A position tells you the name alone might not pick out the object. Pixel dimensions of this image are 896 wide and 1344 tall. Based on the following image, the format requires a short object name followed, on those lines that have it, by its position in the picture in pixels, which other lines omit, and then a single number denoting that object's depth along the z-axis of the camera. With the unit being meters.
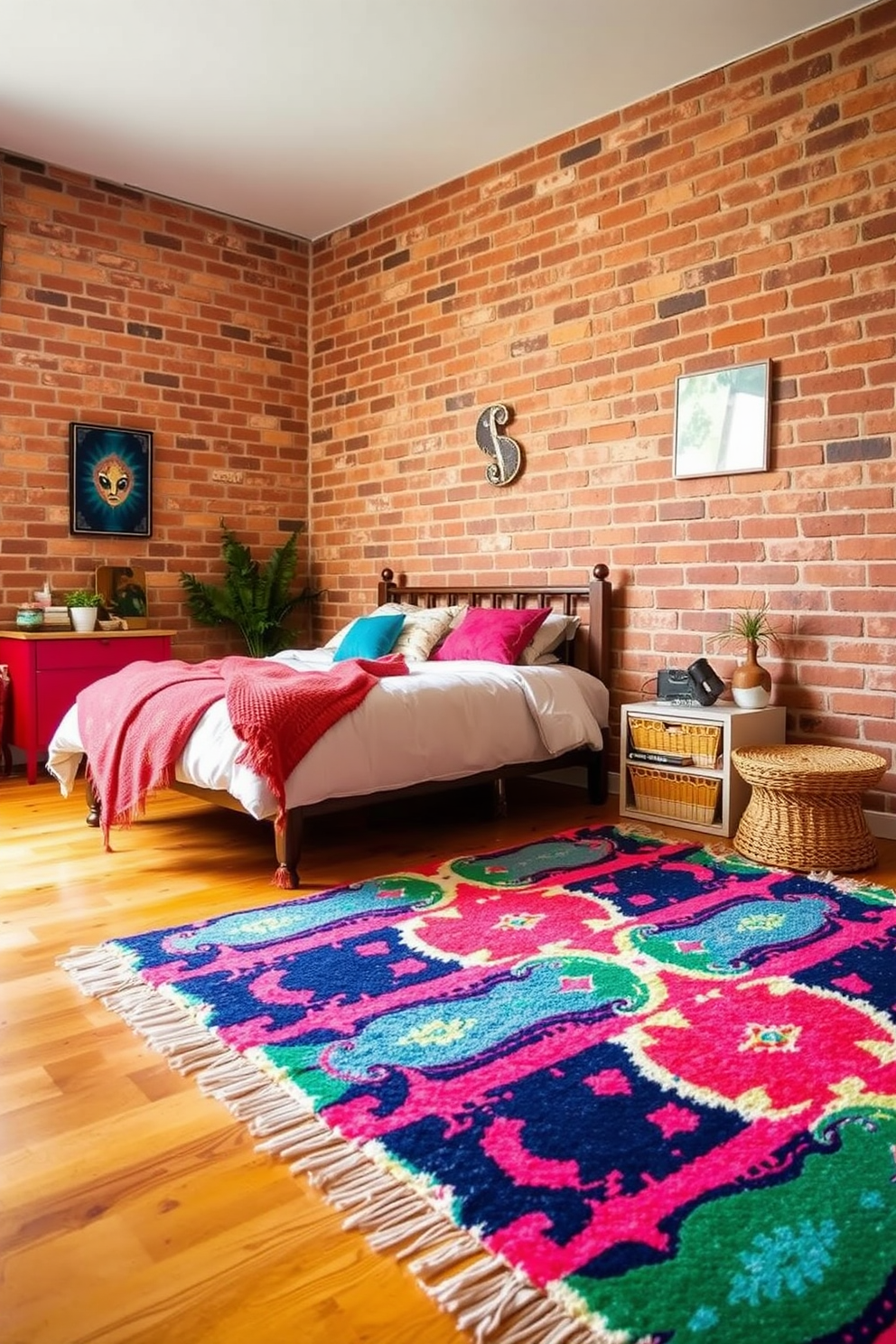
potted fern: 5.66
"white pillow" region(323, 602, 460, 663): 4.52
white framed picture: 3.81
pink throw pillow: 4.18
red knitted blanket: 2.95
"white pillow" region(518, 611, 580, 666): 4.27
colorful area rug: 1.27
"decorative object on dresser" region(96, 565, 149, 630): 5.25
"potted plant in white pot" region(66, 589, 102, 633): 4.81
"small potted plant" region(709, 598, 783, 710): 3.68
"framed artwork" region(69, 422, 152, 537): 5.18
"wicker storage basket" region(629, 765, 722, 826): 3.65
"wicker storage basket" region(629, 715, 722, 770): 3.61
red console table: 4.58
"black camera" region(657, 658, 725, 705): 3.76
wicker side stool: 3.06
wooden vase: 3.67
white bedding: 3.04
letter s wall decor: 4.80
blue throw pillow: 4.51
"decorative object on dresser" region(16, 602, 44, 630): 4.69
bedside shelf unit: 3.57
